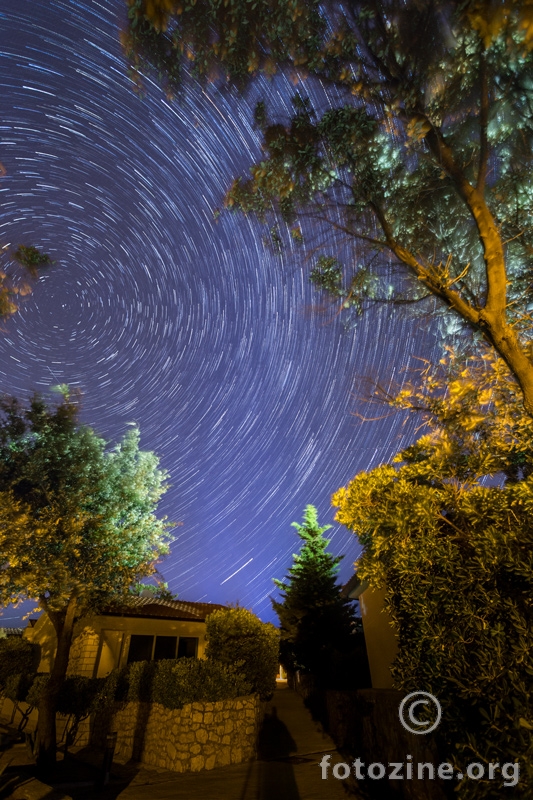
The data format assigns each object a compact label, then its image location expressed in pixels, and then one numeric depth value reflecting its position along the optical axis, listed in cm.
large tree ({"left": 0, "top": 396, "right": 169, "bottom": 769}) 1130
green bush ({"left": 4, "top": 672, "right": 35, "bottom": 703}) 1653
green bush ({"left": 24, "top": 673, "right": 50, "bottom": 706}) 1503
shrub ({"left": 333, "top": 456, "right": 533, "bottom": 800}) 369
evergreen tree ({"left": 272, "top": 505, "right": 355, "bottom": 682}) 2281
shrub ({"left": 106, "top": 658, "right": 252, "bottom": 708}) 1047
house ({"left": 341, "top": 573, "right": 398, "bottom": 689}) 1356
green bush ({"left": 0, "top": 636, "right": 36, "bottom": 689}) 1766
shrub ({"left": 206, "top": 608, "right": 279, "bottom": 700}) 1169
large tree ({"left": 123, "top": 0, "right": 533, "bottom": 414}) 651
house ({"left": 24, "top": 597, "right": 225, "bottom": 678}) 1719
